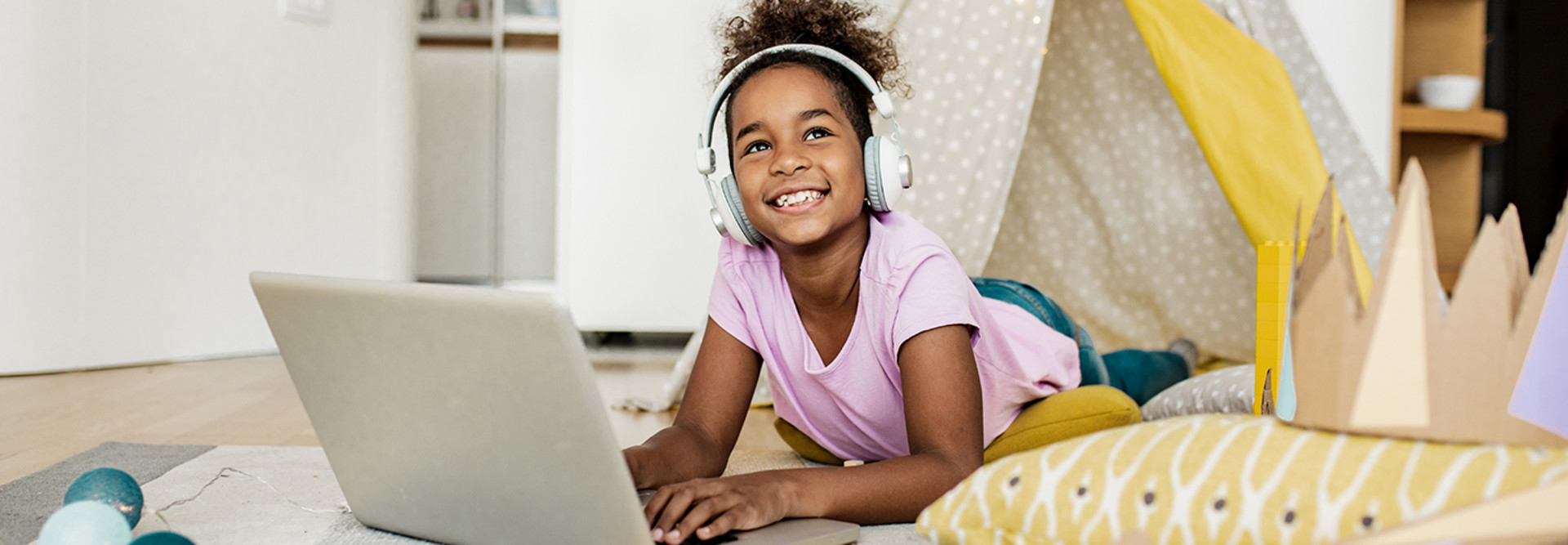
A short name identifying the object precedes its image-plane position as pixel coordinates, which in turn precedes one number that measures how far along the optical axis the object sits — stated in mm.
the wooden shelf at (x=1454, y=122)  2266
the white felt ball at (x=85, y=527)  642
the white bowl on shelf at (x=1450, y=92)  2307
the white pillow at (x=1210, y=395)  1244
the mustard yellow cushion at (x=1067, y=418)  1097
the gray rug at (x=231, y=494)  821
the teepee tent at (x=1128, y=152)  1609
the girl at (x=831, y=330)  830
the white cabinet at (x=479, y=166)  3531
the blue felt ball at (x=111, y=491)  732
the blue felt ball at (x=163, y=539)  592
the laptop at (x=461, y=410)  583
